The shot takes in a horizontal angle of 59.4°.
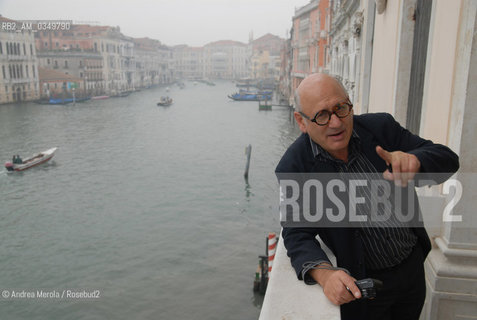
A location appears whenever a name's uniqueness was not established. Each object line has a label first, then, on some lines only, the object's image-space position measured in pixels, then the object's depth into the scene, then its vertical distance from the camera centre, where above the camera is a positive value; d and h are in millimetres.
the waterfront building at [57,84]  49388 -697
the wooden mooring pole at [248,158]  18222 -3364
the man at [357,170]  1479 -328
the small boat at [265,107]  42606 -2647
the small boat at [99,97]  54681 -2437
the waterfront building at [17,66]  41750 +1212
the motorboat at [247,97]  53750 -2111
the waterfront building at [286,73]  46631 +973
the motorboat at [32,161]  18914 -3866
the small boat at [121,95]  61088 -2305
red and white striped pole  7691 -3052
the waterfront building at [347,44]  7685 +926
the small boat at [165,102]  49125 -2623
